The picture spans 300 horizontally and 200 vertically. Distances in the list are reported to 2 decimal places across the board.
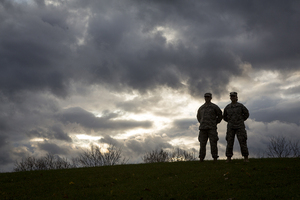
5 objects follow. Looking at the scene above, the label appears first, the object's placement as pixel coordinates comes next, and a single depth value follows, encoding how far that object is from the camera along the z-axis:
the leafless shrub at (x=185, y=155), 35.73
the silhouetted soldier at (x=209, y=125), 15.38
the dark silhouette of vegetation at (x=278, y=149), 27.20
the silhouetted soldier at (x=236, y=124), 14.45
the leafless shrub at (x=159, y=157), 41.87
